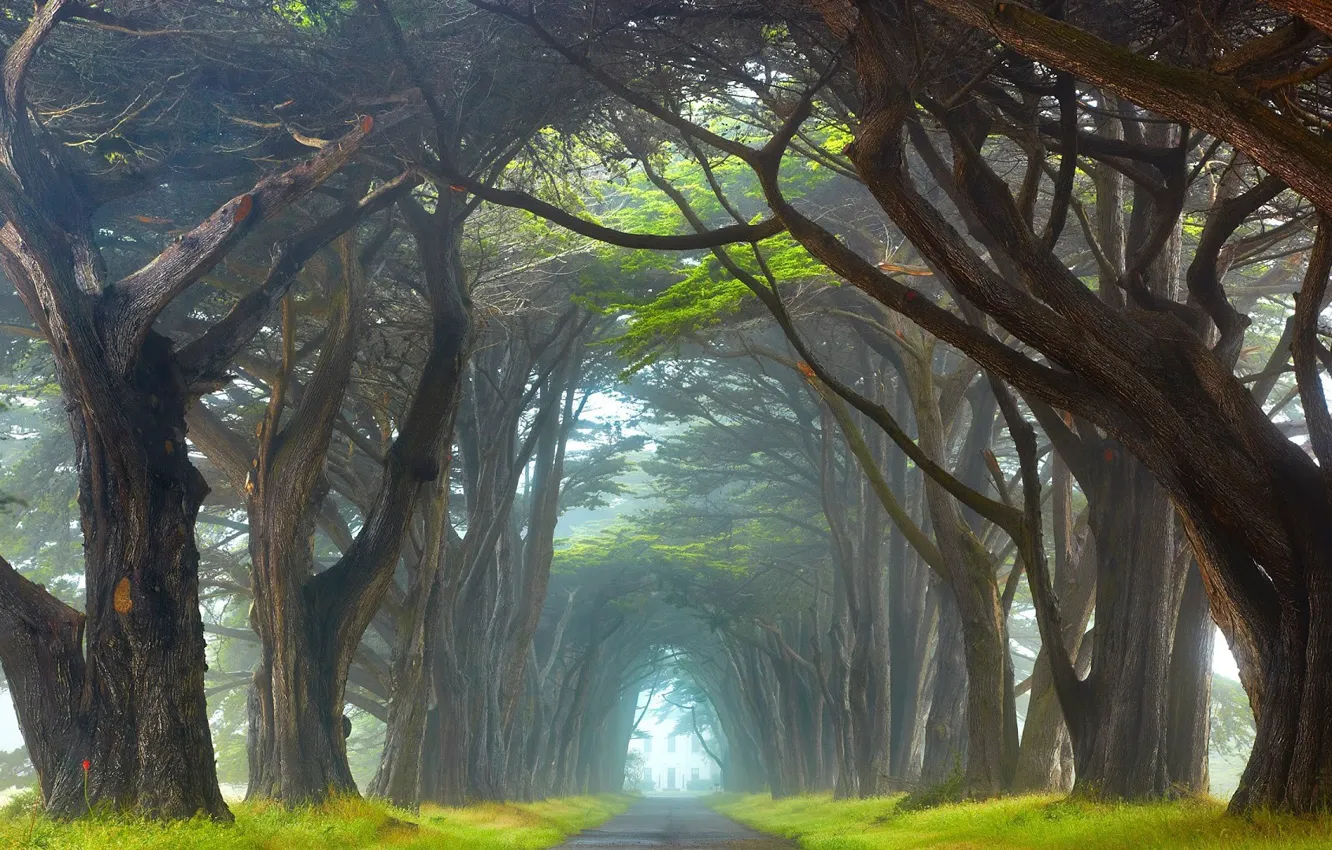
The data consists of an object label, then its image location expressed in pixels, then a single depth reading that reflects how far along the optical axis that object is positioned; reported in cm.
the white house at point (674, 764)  12694
